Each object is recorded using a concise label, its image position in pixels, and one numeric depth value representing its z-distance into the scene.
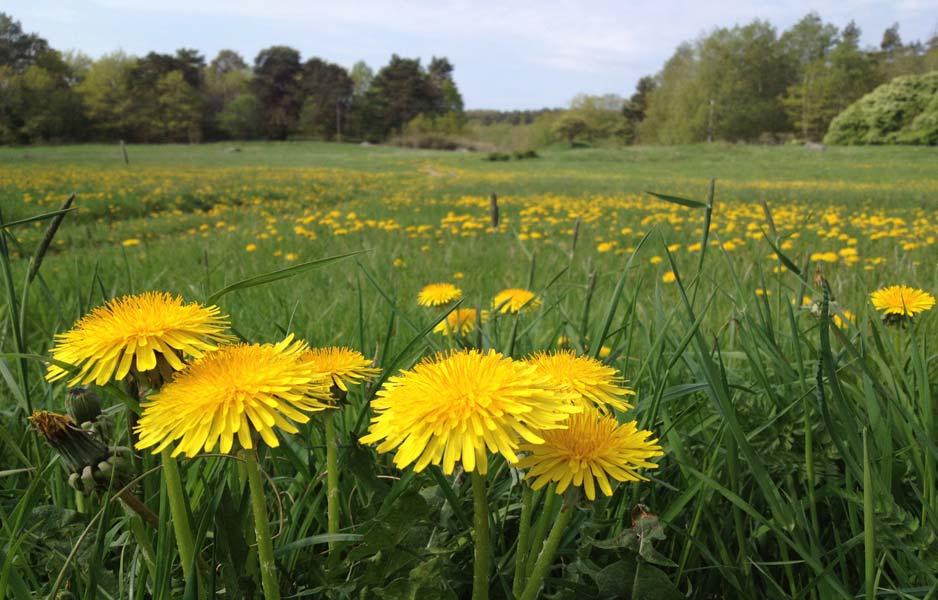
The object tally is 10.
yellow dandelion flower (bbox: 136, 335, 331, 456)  0.22
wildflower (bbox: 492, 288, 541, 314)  0.51
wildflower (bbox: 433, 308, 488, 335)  0.49
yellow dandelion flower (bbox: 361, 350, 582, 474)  0.21
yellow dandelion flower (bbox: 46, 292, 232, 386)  0.23
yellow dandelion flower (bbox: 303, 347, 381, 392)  0.26
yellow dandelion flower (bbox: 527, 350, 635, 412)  0.25
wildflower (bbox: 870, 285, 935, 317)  0.41
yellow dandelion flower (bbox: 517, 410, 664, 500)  0.22
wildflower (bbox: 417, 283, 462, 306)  0.59
